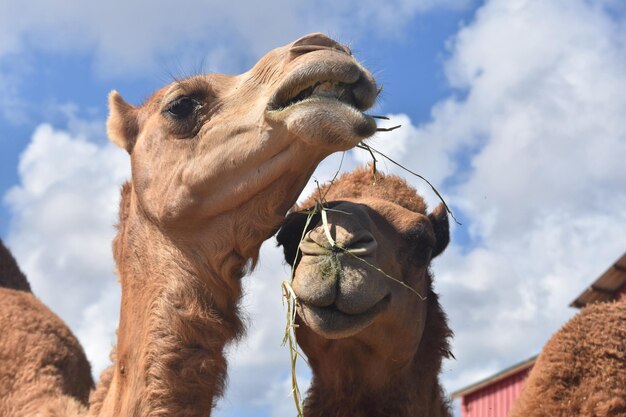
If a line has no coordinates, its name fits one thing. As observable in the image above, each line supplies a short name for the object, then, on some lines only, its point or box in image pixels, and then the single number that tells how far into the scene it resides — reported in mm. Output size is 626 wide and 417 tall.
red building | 18094
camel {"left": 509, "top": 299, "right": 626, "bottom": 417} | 6090
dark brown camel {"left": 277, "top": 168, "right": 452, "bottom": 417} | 4859
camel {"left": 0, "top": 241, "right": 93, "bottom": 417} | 6008
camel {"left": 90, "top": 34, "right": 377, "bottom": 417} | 4418
